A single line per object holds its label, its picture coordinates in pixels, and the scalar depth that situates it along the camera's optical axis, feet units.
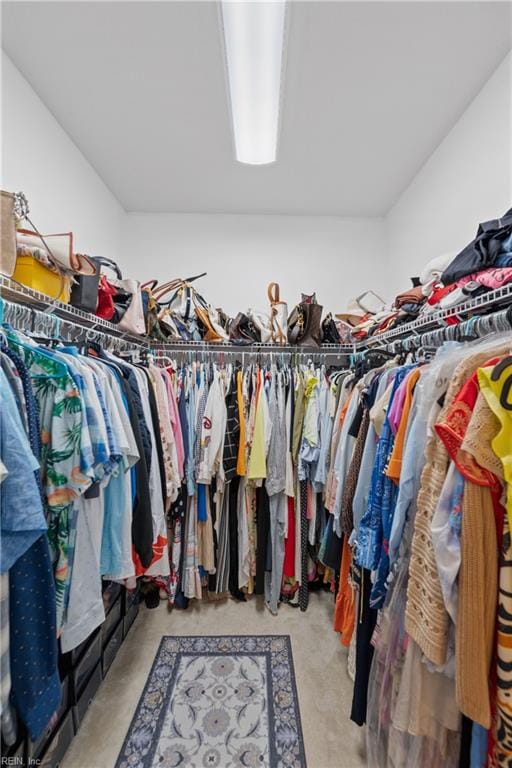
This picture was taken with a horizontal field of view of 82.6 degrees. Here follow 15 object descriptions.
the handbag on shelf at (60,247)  3.33
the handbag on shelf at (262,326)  6.34
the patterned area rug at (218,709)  3.71
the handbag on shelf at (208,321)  6.20
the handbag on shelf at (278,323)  6.36
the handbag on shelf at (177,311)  5.99
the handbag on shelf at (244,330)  6.39
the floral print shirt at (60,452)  2.73
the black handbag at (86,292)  4.06
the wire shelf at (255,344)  3.08
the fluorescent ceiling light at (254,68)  3.20
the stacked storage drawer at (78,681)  3.13
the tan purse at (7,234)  2.94
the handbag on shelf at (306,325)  6.19
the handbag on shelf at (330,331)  6.53
